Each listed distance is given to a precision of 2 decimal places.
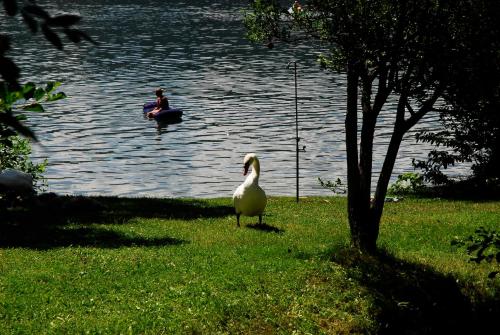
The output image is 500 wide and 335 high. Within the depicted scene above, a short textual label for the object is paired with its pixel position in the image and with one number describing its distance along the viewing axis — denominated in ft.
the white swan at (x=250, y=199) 64.85
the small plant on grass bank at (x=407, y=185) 100.94
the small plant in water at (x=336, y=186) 106.93
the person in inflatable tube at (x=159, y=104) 162.20
